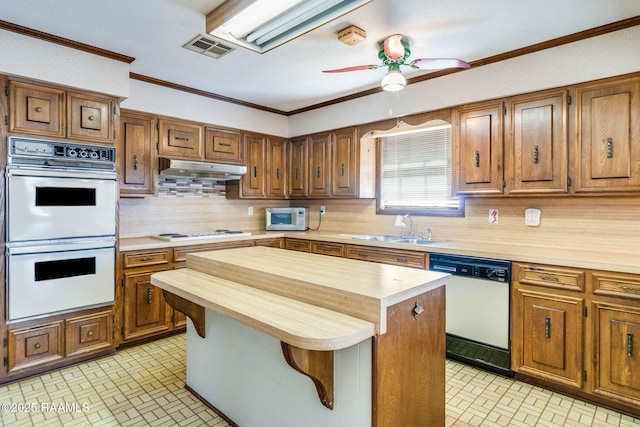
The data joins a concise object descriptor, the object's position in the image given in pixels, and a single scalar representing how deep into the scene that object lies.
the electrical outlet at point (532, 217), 3.00
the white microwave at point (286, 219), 4.66
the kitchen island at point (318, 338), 1.38
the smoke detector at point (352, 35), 2.46
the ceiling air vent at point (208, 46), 2.68
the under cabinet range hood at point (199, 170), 3.52
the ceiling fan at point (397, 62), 2.42
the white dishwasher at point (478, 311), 2.61
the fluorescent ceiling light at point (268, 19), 1.99
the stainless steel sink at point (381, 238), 3.86
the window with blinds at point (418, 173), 3.66
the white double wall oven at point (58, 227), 2.54
